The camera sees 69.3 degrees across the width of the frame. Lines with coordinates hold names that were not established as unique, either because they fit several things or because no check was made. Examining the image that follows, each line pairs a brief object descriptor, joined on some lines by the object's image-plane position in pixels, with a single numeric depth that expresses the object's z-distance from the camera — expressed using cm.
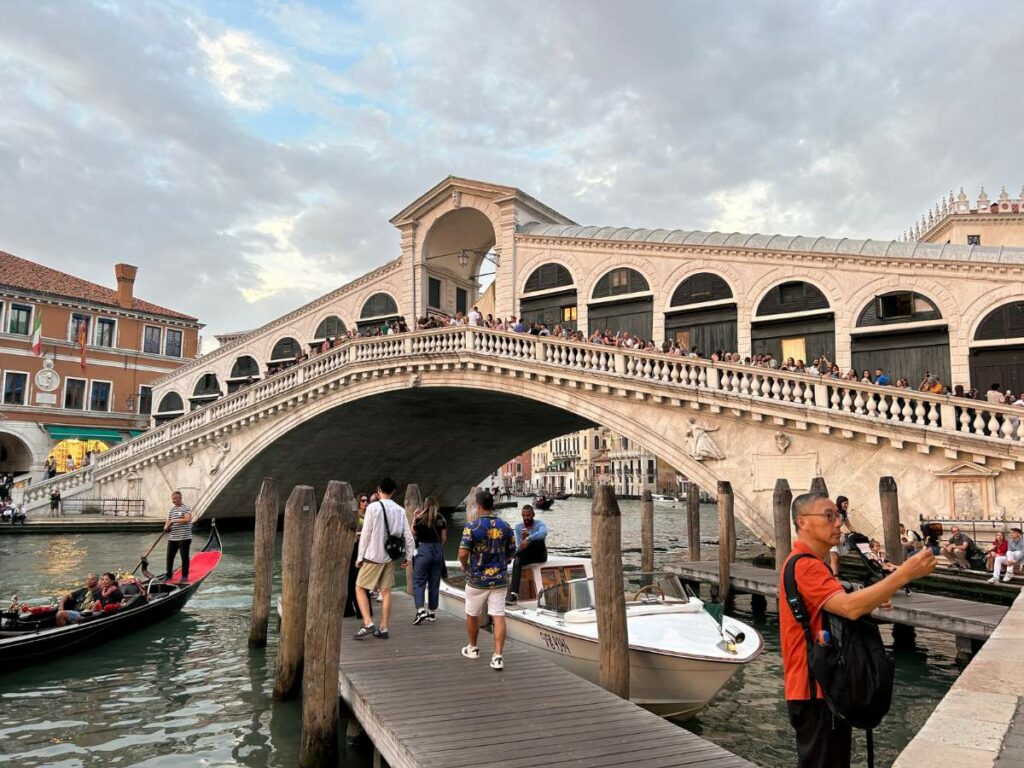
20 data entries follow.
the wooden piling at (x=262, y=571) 930
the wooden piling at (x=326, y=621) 547
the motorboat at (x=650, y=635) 634
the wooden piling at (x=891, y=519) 1015
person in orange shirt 289
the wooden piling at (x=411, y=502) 1029
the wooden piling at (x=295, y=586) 721
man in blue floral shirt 612
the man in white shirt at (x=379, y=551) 704
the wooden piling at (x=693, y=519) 1426
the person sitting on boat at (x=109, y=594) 917
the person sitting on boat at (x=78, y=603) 848
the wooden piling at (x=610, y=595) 616
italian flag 2841
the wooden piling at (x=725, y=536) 1146
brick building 2900
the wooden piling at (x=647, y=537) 1520
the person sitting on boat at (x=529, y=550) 817
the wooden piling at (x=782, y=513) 1030
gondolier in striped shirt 1125
